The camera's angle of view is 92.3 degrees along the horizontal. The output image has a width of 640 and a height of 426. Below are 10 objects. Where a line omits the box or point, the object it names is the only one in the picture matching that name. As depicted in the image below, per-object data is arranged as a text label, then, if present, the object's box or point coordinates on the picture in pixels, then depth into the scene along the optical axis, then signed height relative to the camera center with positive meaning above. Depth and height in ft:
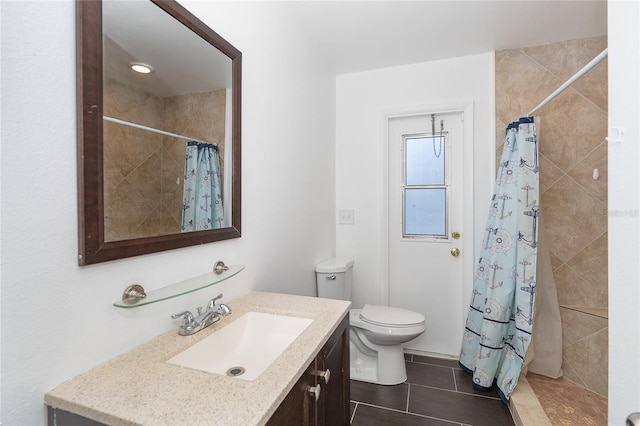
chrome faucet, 3.47 -1.29
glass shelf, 2.90 -0.86
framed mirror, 2.65 +0.87
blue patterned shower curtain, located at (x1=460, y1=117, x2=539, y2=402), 6.46 -1.24
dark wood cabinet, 2.80 -1.98
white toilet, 6.85 -2.77
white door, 8.43 -0.39
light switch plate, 9.16 -0.23
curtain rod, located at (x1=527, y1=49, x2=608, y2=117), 4.34 +2.22
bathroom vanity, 2.17 -1.43
